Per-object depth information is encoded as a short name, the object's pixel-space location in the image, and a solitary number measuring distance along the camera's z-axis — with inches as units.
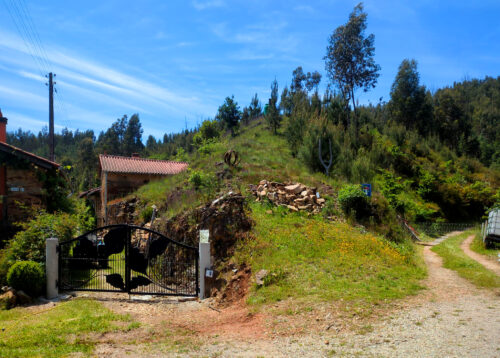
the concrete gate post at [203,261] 364.8
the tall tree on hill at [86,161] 2136.2
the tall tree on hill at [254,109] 2113.7
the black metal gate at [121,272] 375.2
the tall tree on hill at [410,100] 1588.3
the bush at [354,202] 550.9
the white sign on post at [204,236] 372.5
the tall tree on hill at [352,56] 1282.0
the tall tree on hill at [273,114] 1445.5
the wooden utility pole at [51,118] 765.3
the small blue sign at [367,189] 570.6
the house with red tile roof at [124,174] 998.4
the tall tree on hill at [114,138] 2457.1
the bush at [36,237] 373.4
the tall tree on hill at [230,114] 1675.7
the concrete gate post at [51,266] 366.0
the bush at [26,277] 347.3
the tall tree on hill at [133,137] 2580.5
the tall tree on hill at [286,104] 1535.6
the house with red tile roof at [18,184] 498.6
